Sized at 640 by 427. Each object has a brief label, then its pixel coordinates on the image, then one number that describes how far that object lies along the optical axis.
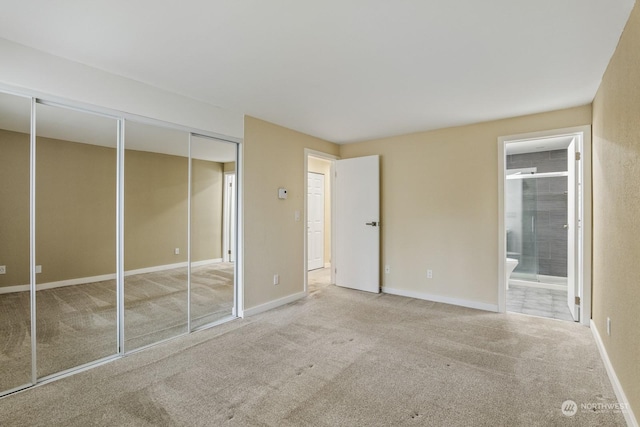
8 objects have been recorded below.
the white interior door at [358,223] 4.88
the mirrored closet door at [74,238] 2.41
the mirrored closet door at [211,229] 3.38
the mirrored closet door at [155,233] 2.87
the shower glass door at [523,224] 5.55
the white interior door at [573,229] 3.56
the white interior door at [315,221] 6.69
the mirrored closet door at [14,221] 2.21
